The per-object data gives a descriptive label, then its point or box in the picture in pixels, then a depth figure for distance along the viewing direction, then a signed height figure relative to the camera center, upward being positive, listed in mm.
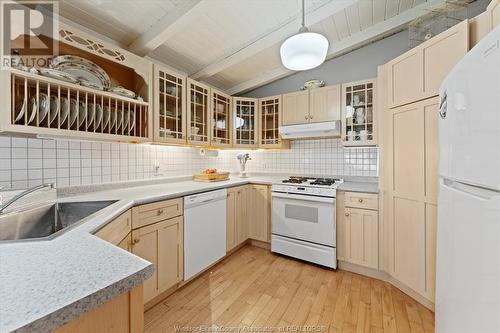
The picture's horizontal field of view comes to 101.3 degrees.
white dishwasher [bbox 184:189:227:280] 1882 -652
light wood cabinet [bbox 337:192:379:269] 2037 -660
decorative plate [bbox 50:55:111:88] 1460 +735
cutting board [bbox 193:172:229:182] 2547 -150
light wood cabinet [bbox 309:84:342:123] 2541 +779
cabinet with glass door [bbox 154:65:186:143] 1964 +606
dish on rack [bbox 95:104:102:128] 1578 +388
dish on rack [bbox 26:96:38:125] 1234 +349
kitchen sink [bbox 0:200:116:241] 1041 -314
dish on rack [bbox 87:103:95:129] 1543 +389
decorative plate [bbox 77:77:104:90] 1429 +583
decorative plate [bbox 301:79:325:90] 2768 +1097
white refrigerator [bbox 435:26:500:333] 598 -100
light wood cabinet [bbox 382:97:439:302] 1569 -234
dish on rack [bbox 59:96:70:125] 1396 +387
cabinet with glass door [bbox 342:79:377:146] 2367 +604
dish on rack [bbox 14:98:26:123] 1193 +332
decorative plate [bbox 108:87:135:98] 1642 +606
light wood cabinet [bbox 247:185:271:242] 2645 -633
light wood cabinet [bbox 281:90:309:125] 2746 +786
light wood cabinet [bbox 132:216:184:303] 1505 -675
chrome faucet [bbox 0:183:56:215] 952 -160
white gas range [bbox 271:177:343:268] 2184 -625
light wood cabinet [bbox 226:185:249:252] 2418 -631
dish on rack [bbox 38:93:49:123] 1289 +365
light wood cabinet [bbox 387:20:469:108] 1407 +776
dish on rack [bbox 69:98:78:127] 1436 +383
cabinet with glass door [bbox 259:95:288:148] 2986 +633
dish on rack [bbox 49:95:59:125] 1339 +378
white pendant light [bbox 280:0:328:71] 1297 +755
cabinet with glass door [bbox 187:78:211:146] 2330 +627
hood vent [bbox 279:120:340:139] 2488 +440
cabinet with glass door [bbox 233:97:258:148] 3064 +654
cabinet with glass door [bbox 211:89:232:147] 2723 +644
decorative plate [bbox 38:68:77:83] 1260 +580
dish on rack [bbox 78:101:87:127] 1490 +382
